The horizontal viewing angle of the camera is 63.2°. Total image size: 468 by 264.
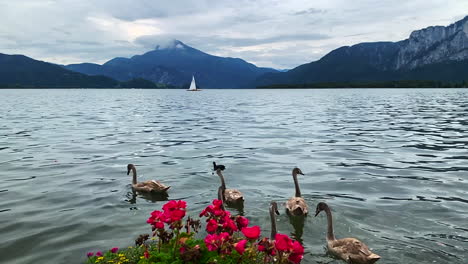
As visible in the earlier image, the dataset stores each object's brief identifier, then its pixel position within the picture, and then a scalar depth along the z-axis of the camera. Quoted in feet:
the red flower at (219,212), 20.57
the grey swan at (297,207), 40.98
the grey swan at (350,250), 29.84
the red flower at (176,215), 19.86
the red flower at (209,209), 21.03
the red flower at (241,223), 19.99
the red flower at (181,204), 20.48
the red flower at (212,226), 19.36
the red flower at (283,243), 16.61
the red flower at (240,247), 17.65
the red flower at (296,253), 17.08
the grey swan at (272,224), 30.86
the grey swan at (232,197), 45.96
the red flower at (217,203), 21.08
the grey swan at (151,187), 51.08
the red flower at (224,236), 18.98
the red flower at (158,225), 21.25
